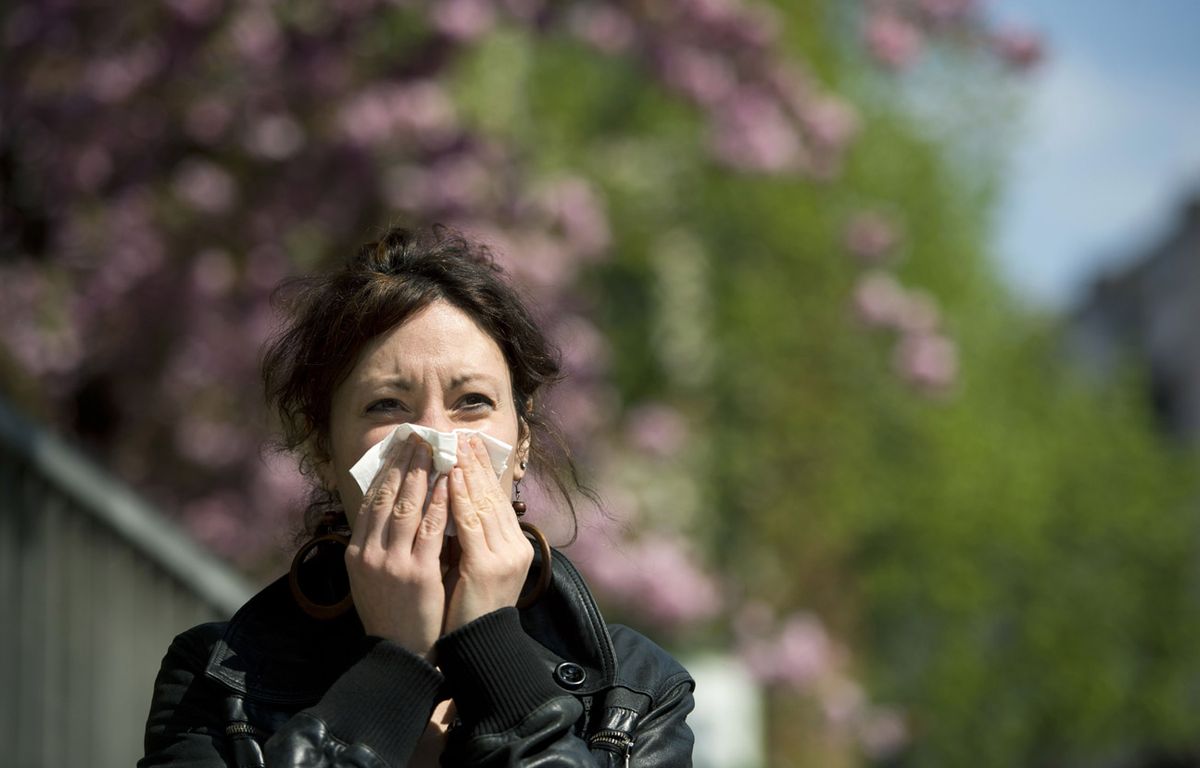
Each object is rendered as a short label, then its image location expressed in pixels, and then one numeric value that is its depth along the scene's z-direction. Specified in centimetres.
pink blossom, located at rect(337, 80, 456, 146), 1557
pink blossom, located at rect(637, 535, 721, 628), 1859
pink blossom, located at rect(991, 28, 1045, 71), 1800
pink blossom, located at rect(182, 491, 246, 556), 1630
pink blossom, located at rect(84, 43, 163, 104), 1536
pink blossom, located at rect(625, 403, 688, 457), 2206
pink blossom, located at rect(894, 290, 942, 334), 2219
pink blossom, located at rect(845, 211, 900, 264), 2300
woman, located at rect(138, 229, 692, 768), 421
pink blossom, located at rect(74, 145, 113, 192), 1545
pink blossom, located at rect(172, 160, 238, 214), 1593
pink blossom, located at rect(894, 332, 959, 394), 2170
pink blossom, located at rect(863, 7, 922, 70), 1747
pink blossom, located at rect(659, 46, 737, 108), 1703
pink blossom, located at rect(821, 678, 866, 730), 2592
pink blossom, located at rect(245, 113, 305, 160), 1586
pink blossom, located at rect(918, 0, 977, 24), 1767
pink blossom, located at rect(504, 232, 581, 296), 1659
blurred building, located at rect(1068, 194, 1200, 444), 7087
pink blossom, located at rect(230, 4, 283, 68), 1544
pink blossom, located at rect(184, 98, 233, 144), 1595
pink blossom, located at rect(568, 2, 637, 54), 1669
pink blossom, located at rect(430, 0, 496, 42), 1541
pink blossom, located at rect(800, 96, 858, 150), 1820
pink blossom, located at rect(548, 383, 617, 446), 1717
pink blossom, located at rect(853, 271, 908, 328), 2219
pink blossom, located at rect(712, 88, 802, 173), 1767
